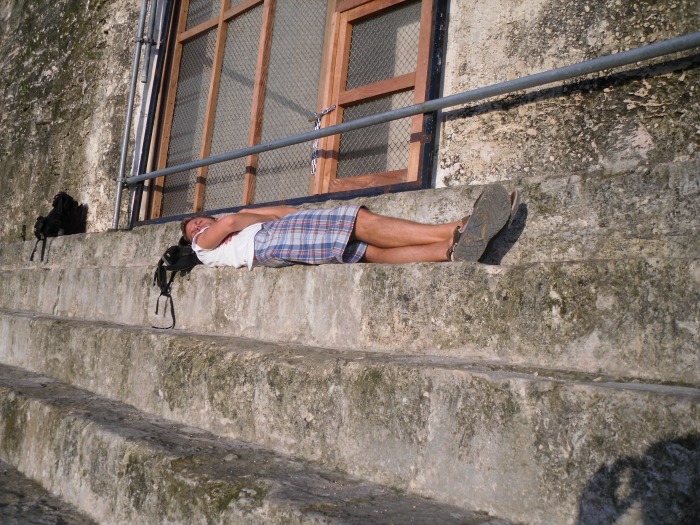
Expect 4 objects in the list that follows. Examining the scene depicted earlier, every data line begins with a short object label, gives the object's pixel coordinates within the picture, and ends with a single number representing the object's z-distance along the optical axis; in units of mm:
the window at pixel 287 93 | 4238
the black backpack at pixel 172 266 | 3668
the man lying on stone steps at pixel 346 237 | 2580
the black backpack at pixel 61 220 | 6363
